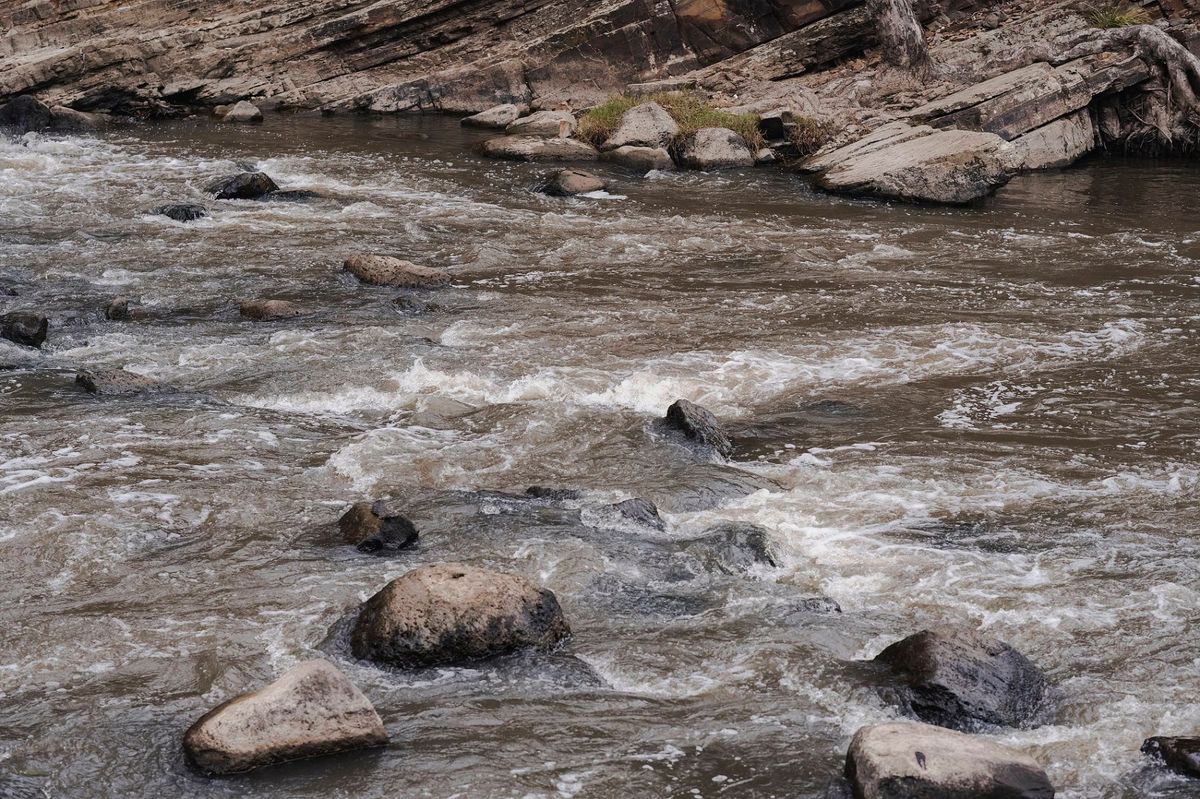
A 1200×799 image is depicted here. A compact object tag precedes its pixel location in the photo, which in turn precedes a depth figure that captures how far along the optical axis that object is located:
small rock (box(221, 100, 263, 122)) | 25.48
